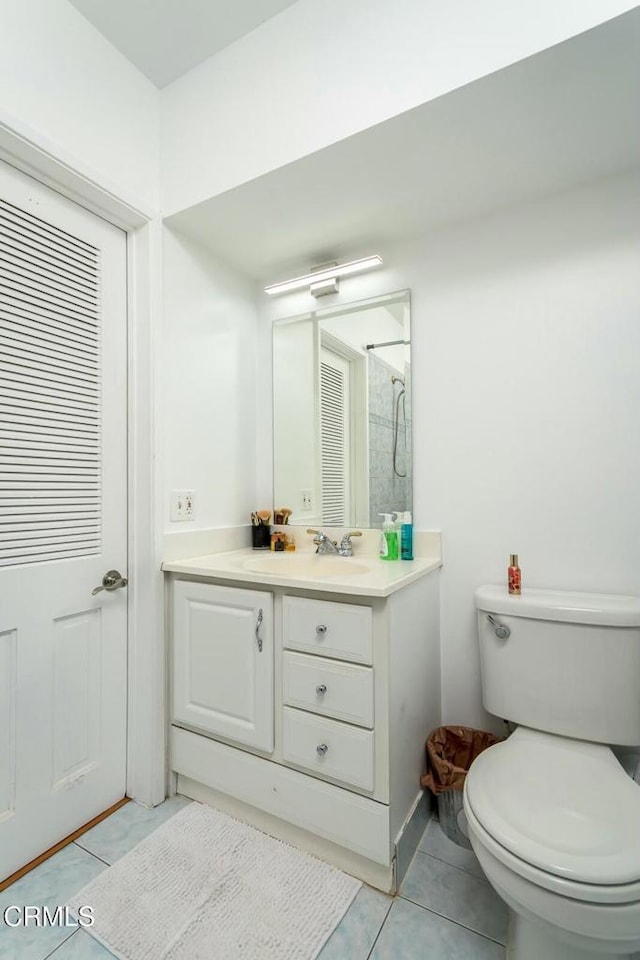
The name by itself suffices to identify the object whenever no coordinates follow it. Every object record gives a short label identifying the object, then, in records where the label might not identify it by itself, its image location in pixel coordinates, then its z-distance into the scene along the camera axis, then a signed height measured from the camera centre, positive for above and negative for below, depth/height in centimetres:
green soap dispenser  172 -21
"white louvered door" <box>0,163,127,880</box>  131 -7
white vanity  124 -65
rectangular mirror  183 +34
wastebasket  143 -93
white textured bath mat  110 -111
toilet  84 -72
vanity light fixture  182 +91
